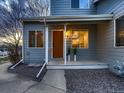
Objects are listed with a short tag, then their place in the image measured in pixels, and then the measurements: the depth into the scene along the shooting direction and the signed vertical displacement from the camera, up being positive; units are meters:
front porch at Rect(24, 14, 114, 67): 6.11 +0.23
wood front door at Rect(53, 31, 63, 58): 6.48 +0.15
